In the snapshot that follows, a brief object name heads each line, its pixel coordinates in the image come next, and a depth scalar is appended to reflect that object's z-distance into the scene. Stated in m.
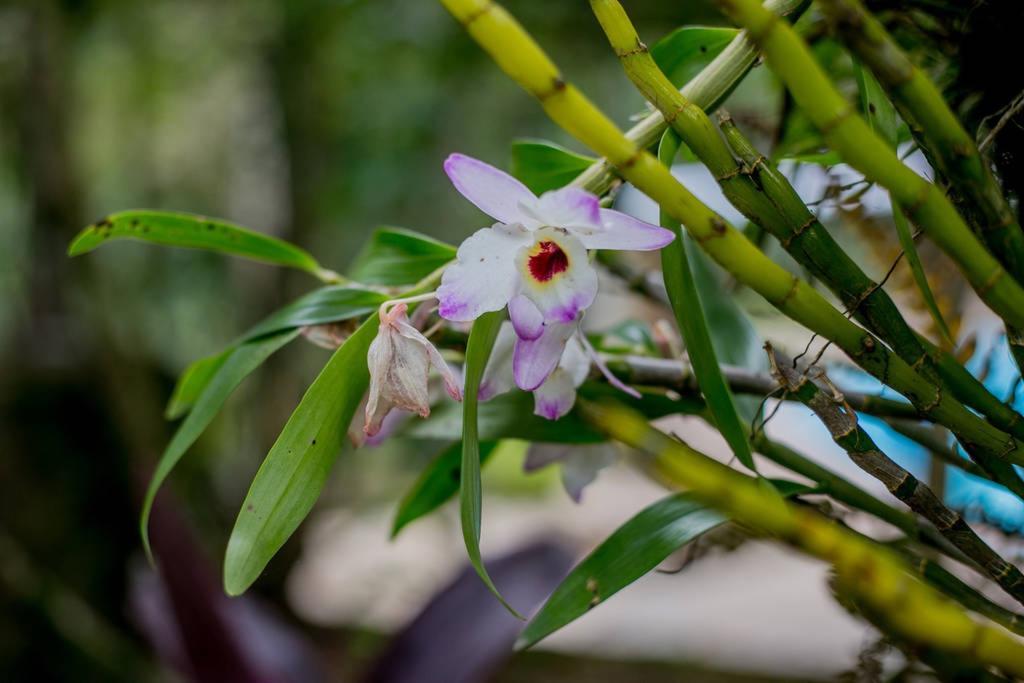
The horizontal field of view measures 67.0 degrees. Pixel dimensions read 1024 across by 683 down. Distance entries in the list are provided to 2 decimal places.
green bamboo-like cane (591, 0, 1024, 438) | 0.18
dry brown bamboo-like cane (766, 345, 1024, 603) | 0.20
